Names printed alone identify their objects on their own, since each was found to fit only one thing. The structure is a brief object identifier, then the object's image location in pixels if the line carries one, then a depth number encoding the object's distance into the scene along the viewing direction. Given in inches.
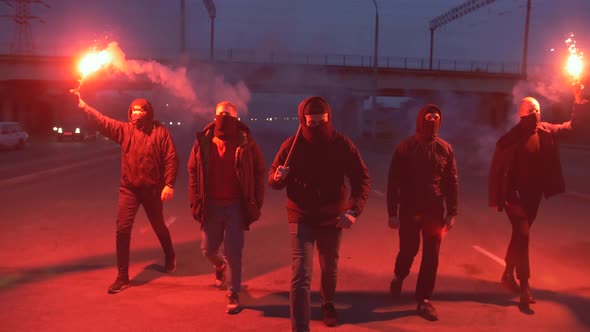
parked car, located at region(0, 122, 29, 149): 1187.7
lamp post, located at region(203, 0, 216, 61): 1697.7
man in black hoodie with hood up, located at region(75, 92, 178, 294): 215.0
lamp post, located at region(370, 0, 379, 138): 1805.4
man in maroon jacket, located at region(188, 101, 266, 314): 188.4
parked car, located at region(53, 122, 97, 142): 1708.9
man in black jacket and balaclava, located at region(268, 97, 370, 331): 159.0
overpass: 1708.9
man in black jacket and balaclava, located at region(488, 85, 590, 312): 199.6
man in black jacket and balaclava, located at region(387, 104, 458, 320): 186.7
